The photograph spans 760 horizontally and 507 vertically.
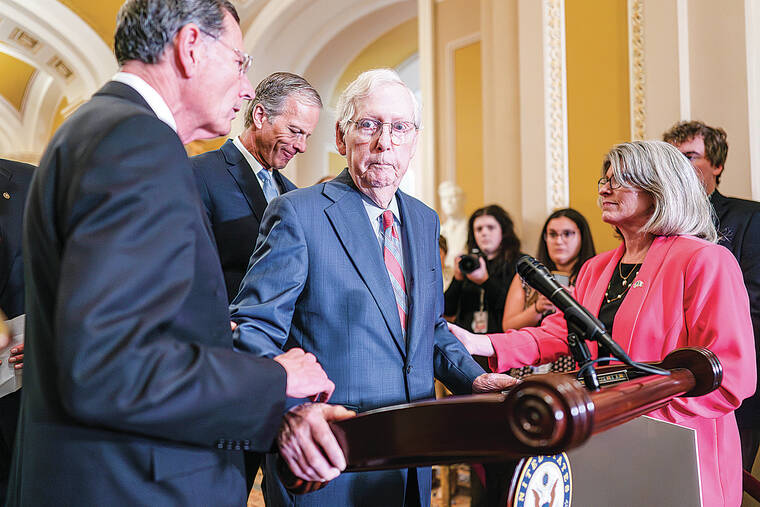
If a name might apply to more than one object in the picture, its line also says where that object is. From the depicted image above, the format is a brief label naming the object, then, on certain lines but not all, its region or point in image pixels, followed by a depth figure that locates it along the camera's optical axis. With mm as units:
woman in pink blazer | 1689
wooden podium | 832
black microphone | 1146
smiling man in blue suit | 2172
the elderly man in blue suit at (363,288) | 1447
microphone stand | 1166
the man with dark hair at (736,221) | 2705
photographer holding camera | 3711
